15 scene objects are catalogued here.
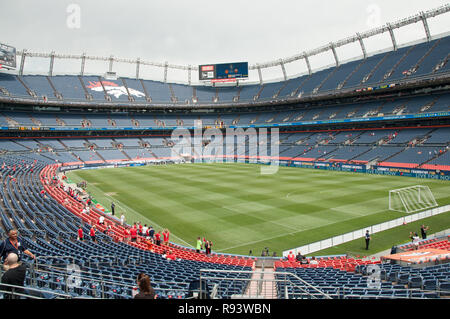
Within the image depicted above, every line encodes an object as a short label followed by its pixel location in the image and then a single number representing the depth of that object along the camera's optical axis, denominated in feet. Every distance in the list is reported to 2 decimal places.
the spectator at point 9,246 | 21.86
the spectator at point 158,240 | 60.39
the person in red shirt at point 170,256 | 51.50
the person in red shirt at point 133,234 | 60.80
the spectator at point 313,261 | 50.70
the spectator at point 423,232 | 62.75
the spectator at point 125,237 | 59.18
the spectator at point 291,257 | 52.79
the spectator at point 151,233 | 62.54
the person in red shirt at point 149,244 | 54.85
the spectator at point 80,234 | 51.28
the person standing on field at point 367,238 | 59.93
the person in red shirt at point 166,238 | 60.90
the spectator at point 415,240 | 54.31
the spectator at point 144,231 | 65.16
